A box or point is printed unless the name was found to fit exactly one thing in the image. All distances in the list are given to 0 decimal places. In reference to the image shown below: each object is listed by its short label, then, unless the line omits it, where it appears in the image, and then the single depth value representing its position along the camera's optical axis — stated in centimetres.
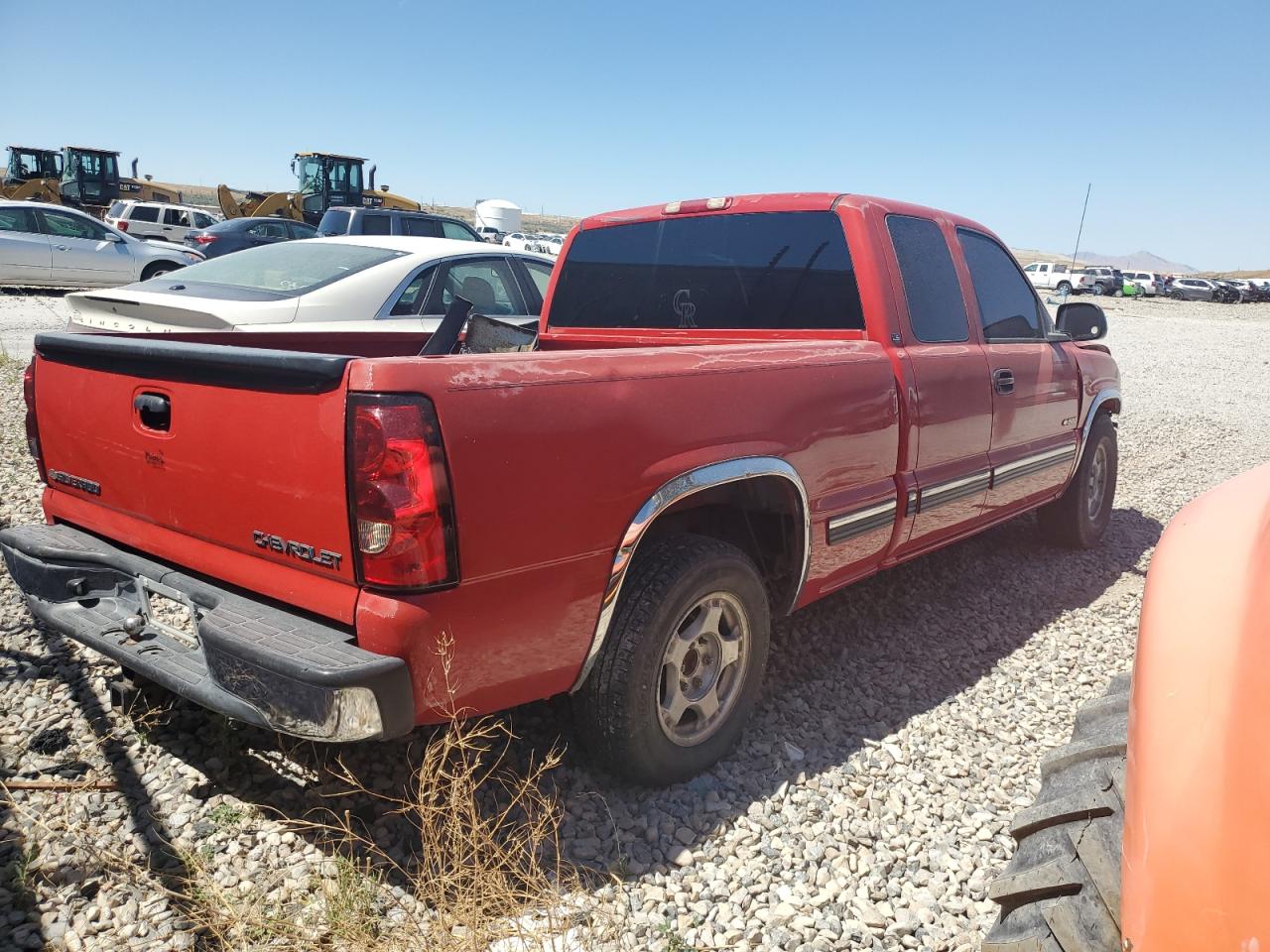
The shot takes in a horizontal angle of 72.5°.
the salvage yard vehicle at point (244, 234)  1803
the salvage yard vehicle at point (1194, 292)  4706
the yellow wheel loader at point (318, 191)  2648
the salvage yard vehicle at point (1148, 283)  4697
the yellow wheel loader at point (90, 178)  2928
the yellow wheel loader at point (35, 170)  2846
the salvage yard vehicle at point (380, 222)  1441
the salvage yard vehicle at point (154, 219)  2338
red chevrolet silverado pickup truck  205
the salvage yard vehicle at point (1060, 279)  4350
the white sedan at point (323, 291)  588
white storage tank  4569
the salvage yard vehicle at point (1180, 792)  108
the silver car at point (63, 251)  1469
